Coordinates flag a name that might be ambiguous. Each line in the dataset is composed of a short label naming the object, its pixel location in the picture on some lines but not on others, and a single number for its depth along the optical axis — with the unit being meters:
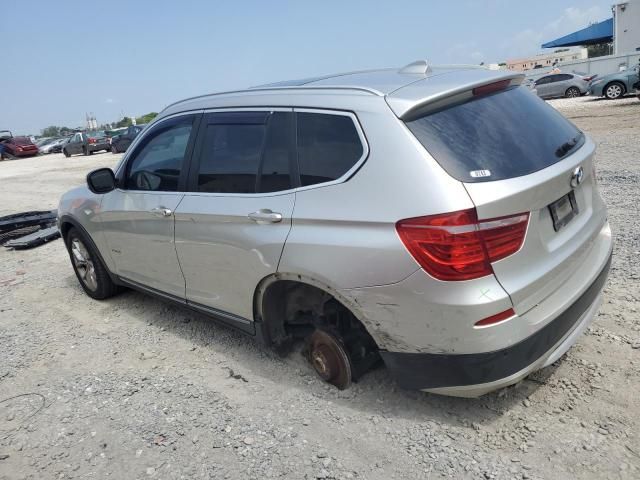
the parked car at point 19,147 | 39.28
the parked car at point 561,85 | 26.02
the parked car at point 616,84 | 20.29
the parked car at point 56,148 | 43.62
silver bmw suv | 2.34
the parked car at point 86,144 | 31.14
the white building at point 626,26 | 42.10
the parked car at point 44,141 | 47.30
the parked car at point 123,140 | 26.52
